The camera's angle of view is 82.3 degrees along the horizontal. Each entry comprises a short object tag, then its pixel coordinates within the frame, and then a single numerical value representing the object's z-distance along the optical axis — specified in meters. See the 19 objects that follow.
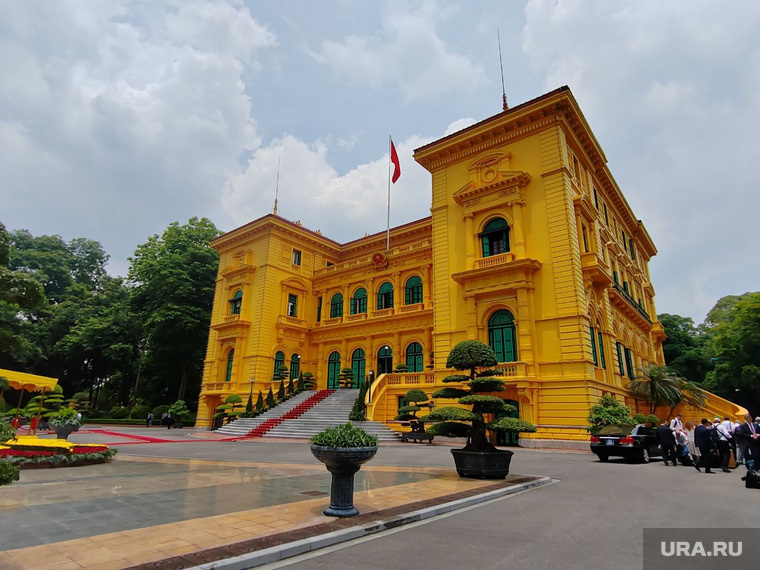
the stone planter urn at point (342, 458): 5.84
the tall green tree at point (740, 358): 35.00
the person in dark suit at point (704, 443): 11.77
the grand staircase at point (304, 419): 22.69
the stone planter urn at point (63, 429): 15.73
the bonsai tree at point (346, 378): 29.56
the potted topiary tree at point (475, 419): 9.47
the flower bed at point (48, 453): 10.50
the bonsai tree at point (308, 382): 30.59
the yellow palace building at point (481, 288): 19.98
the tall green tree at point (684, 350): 45.94
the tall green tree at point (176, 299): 35.97
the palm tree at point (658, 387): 21.95
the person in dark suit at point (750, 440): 9.94
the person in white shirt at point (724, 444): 12.07
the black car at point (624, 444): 13.75
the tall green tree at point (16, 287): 17.44
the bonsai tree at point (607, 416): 17.30
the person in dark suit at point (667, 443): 13.53
